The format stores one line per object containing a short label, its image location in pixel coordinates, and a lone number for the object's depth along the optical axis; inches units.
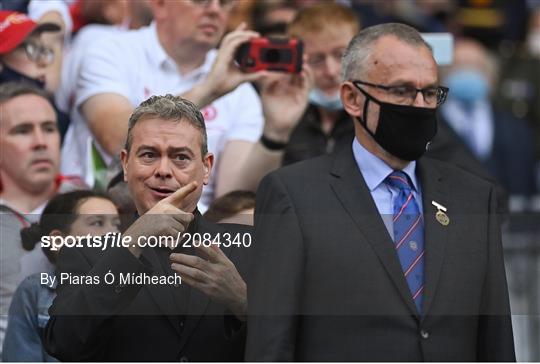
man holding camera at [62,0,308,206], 478.0
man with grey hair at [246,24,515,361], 364.2
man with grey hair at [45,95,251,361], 366.0
